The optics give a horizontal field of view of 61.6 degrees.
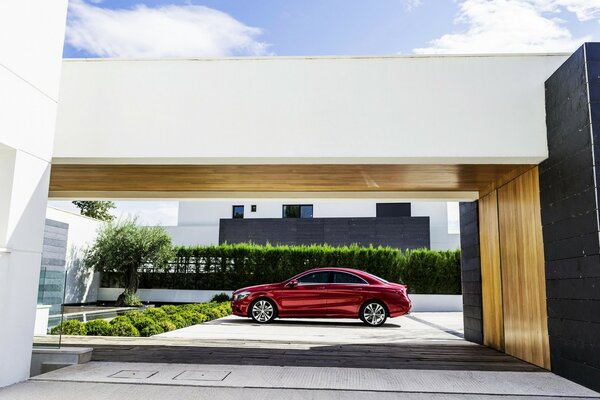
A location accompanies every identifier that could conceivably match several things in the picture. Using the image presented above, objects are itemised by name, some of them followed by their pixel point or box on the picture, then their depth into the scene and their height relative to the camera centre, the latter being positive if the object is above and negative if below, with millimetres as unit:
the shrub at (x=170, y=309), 12374 -875
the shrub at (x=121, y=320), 9375 -853
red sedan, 11500 -418
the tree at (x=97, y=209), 37781 +4936
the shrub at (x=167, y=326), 9974 -1006
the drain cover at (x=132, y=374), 5457 -1094
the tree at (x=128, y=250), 19469 +947
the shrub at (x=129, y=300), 18719 -944
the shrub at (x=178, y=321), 10920 -997
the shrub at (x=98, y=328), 8984 -962
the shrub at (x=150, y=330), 9281 -1015
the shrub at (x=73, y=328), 8763 -951
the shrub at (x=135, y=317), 9634 -840
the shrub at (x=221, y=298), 18609 -806
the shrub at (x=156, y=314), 10695 -864
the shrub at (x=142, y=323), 9477 -904
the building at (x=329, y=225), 25219 +2727
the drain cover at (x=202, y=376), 5398 -1093
